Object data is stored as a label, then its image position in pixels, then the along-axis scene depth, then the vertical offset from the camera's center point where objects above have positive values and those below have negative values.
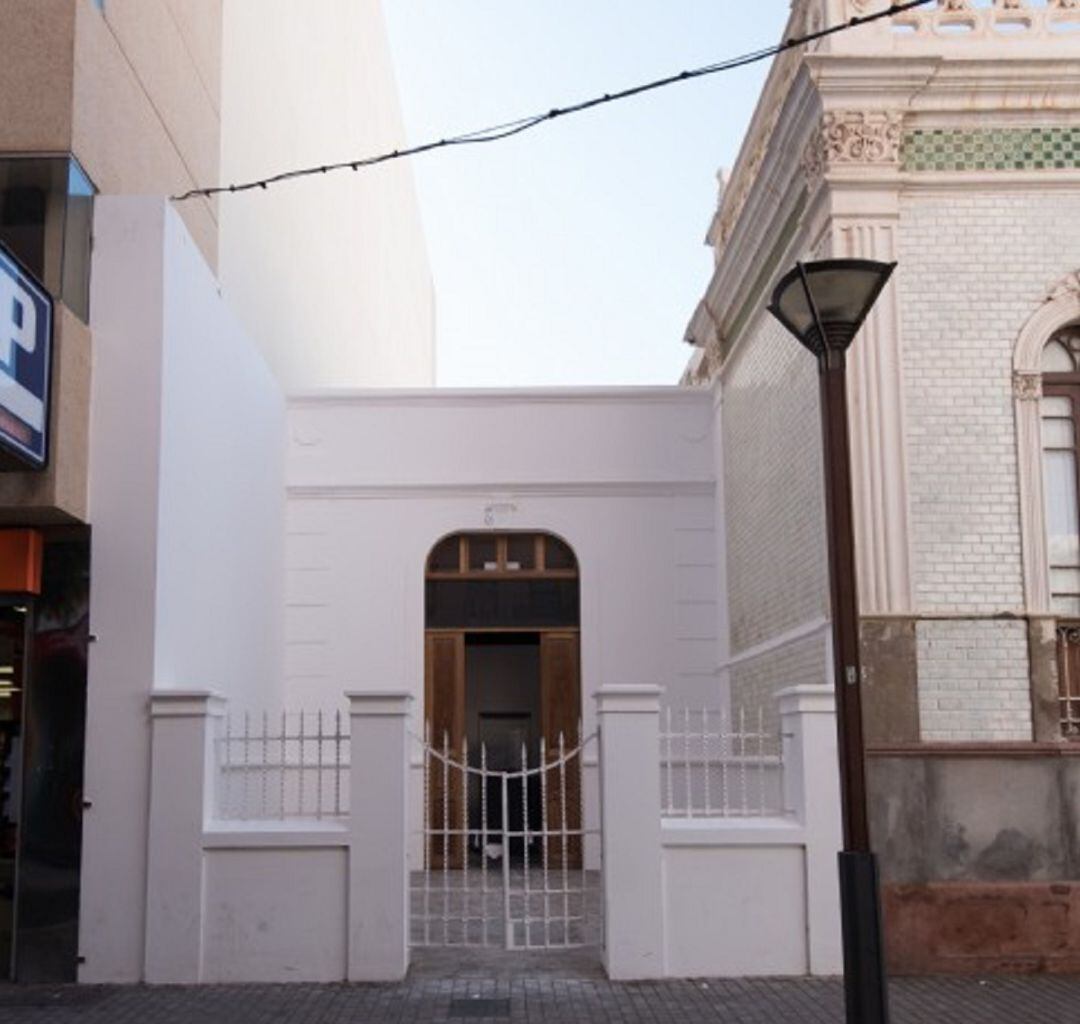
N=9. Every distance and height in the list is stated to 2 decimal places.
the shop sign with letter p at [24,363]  9.75 +2.42
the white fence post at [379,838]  10.86 -0.71
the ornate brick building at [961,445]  11.38 +2.20
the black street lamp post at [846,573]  7.19 +0.76
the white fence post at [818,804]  11.04 -0.52
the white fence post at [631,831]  10.93 -0.69
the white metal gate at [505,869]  11.85 -1.46
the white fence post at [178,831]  10.84 -0.65
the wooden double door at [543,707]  18.17 +0.32
